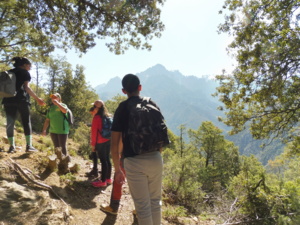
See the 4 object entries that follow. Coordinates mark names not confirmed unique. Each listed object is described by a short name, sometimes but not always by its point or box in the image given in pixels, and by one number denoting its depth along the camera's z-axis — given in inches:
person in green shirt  195.0
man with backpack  96.0
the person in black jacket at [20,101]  180.1
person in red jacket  181.0
